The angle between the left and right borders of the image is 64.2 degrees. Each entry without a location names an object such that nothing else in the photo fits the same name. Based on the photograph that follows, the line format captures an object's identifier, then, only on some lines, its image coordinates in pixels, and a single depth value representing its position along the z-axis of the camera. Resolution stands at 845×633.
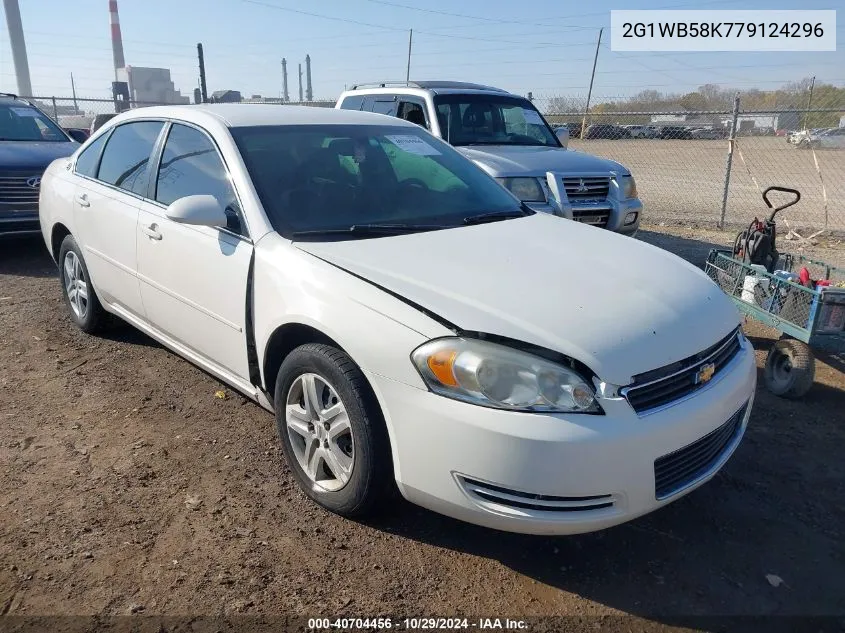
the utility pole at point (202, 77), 21.16
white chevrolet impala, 2.31
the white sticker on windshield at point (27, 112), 8.55
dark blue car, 7.19
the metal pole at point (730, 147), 9.12
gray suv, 6.82
